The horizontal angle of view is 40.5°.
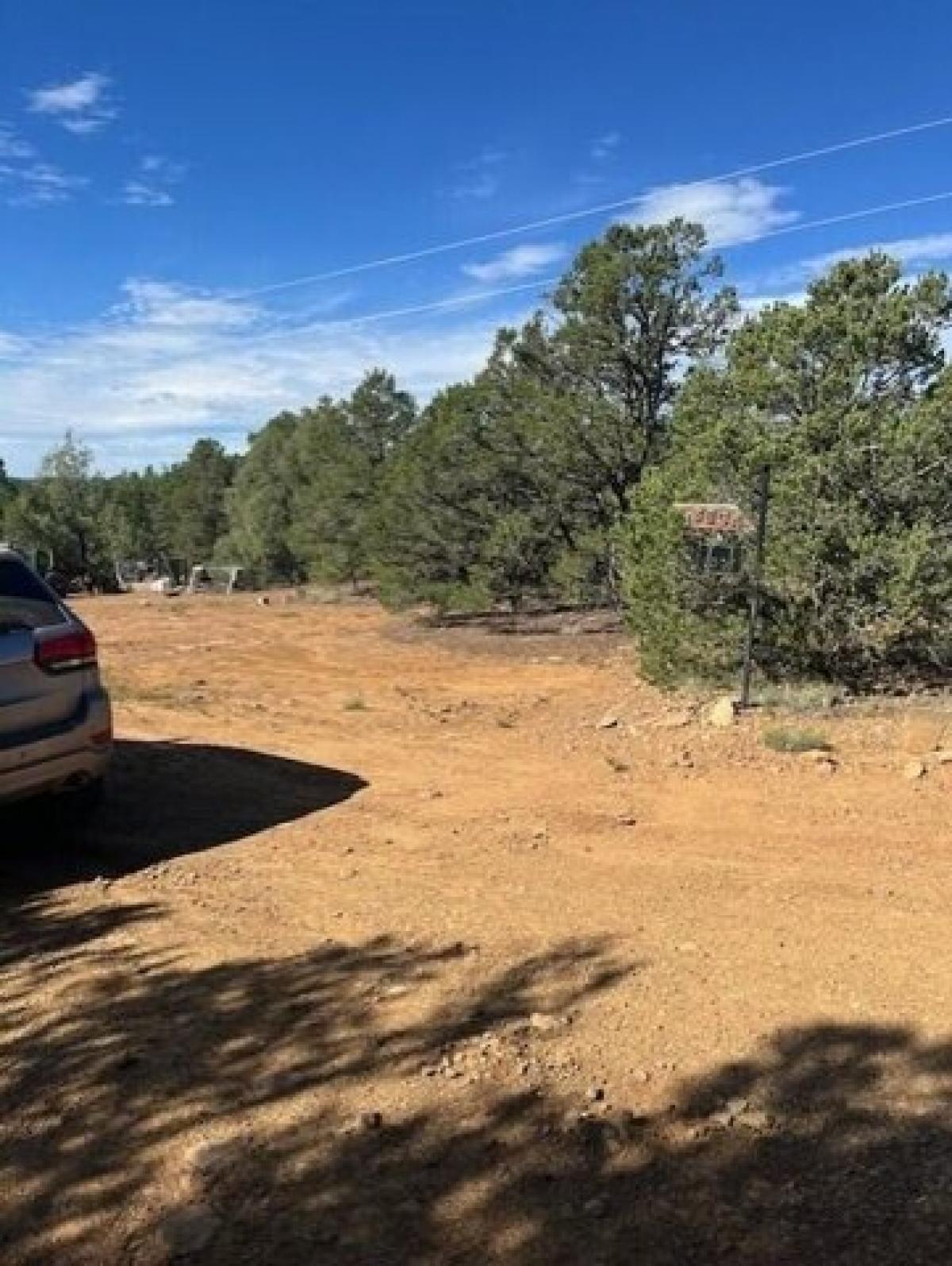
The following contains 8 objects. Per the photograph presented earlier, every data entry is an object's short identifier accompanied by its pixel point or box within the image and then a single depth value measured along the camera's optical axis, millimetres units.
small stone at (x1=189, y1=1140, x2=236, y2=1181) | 3447
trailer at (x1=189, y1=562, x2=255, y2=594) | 52500
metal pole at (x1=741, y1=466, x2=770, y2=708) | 11141
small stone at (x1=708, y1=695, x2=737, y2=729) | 10484
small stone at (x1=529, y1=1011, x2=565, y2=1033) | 4277
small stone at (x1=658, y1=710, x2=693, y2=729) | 10750
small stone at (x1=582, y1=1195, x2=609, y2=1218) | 3195
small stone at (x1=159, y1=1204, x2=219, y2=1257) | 3154
